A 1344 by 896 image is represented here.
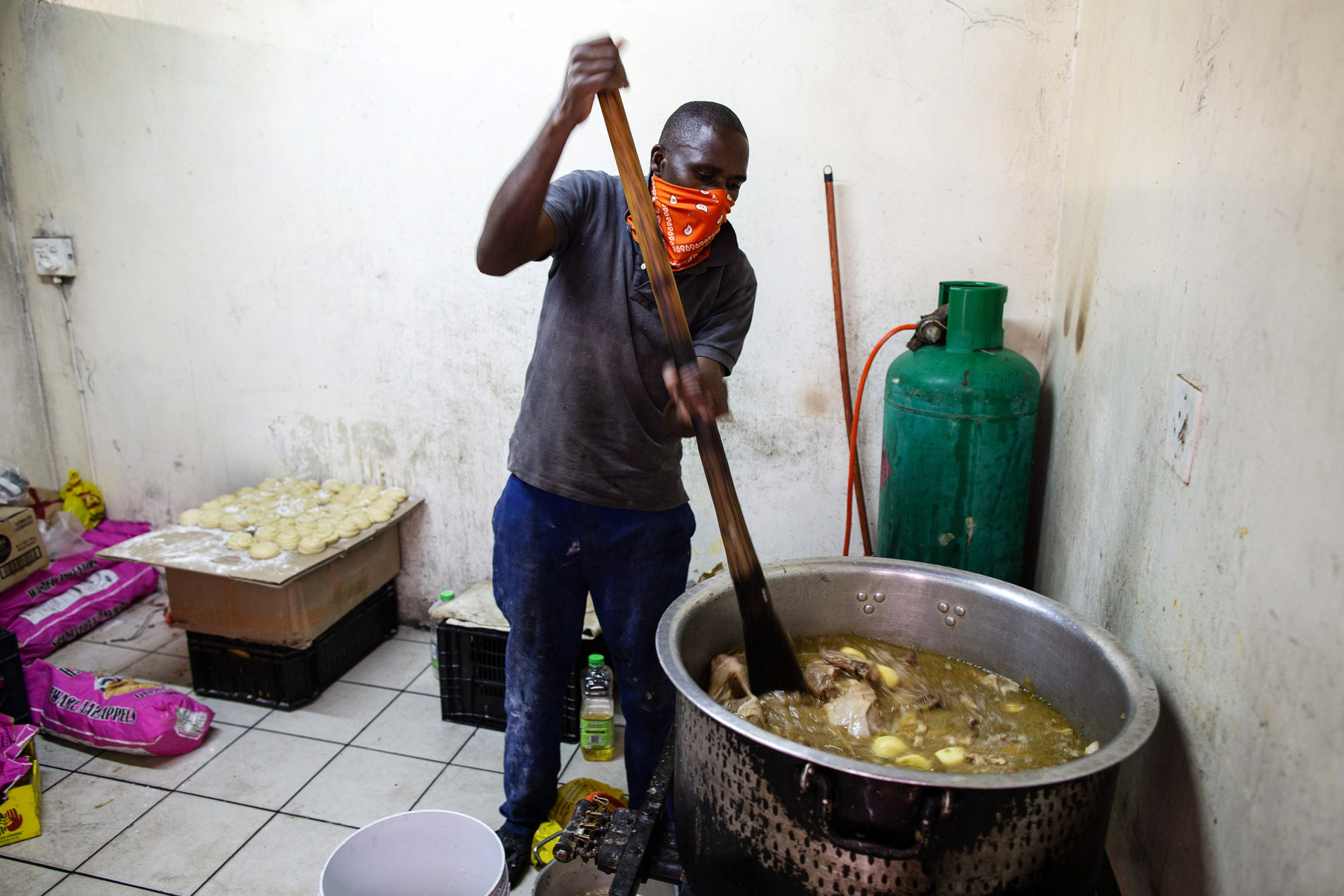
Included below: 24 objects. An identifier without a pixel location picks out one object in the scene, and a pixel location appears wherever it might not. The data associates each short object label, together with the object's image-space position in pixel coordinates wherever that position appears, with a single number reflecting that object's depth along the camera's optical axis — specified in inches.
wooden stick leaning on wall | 101.6
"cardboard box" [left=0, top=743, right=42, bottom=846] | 88.2
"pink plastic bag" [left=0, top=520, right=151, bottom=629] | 124.3
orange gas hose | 98.6
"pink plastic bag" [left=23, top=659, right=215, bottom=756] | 100.5
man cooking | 67.2
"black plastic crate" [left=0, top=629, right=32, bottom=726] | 100.3
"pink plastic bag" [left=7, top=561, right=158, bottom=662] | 122.5
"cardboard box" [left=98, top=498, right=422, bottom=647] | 108.6
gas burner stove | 52.1
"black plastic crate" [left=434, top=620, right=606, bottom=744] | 108.5
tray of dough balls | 109.8
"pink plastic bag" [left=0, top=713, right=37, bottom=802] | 89.9
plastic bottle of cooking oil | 103.3
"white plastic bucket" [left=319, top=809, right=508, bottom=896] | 66.2
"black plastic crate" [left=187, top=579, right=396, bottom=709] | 112.4
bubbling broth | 52.6
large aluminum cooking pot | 39.1
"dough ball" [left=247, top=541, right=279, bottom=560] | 110.0
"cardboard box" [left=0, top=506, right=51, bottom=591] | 122.2
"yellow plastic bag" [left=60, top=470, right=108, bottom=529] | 144.6
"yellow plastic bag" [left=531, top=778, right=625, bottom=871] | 85.6
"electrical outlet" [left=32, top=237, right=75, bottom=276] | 135.6
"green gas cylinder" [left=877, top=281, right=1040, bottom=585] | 86.7
